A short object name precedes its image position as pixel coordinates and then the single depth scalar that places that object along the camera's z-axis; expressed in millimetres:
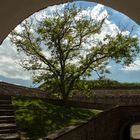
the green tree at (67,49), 9734
